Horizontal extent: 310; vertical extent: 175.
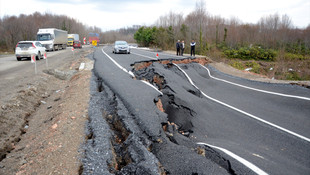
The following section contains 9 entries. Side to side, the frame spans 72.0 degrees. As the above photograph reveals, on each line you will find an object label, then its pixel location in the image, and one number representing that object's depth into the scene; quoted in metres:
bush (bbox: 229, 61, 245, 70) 23.03
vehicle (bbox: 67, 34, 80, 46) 51.47
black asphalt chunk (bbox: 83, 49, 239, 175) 3.61
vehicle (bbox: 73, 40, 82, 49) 46.53
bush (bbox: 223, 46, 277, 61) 31.71
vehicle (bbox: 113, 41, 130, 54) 23.60
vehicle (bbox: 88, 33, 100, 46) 57.70
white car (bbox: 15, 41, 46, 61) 18.94
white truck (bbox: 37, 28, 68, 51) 32.12
